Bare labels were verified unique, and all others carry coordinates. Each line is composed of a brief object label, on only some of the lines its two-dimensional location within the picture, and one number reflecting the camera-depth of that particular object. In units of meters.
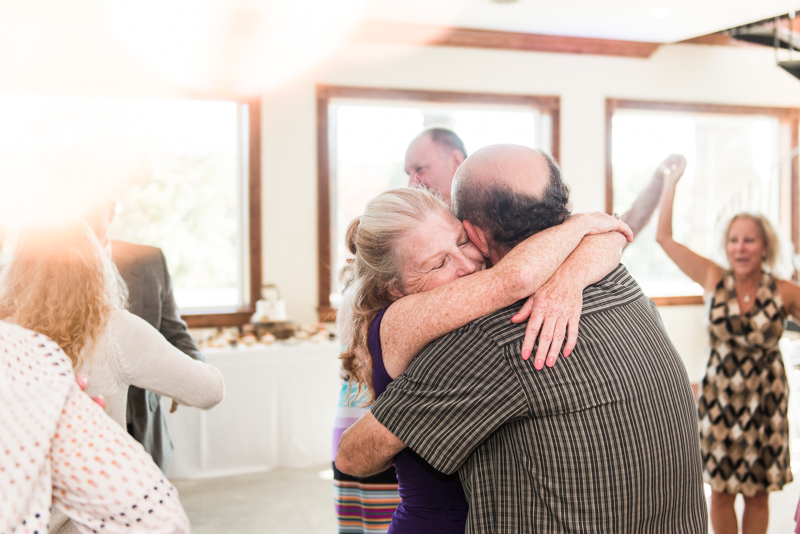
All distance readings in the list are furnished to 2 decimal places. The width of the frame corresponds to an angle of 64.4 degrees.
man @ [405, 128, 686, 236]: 2.41
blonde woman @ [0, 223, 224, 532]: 1.39
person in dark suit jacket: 2.14
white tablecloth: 3.96
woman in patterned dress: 2.70
